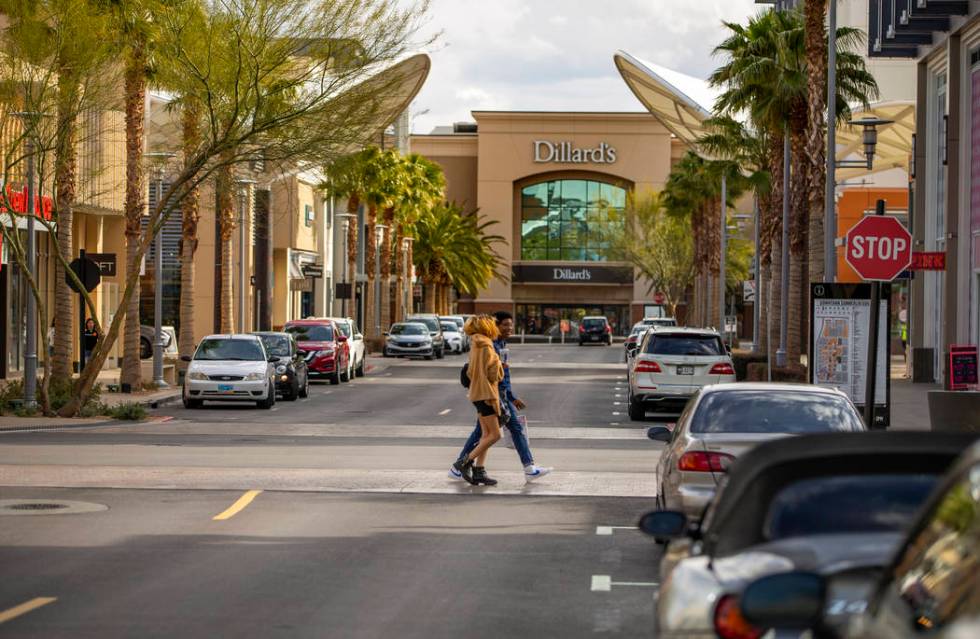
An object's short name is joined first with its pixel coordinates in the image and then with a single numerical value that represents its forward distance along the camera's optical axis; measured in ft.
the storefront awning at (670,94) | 275.59
